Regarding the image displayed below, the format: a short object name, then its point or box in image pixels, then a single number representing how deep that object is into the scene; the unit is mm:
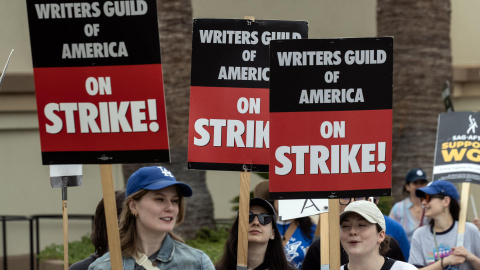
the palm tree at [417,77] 15023
